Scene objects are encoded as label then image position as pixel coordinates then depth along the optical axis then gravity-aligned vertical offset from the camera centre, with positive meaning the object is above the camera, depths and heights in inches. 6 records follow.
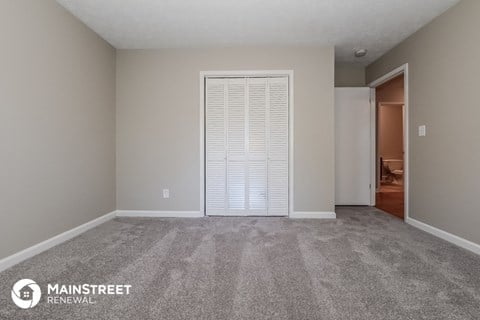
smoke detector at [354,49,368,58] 143.6 +66.0
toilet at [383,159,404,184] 276.5 -6.1
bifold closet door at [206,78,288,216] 140.5 +9.2
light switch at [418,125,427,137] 115.5 +15.1
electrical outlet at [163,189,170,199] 141.6 -18.2
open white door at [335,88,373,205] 165.9 +10.5
